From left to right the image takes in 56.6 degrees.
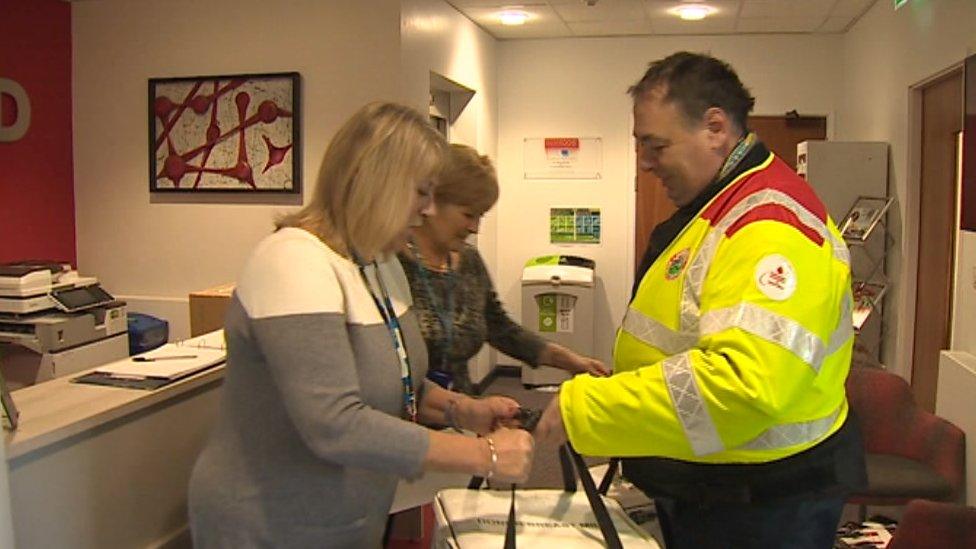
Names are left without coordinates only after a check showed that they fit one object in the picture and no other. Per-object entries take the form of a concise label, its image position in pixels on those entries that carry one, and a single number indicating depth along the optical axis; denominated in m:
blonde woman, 1.34
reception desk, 1.87
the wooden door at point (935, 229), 4.26
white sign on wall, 6.83
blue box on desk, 4.73
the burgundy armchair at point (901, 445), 3.10
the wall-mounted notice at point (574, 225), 6.90
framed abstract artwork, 4.81
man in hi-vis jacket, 1.31
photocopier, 3.97
